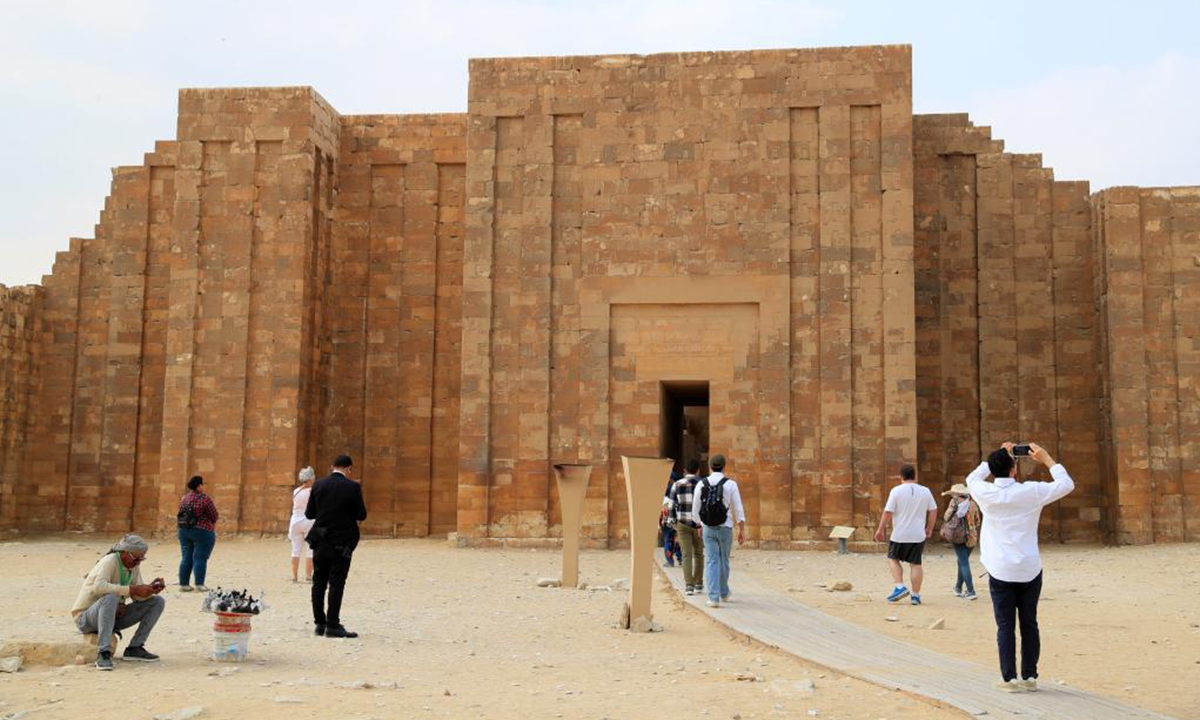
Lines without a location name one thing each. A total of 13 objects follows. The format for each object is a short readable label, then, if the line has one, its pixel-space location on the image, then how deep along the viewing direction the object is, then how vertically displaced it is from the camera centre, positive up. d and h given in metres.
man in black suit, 10.59 -0.70
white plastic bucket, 9.02 -1.42
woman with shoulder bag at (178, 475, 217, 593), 14.16 -0.88
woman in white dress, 15.08 -0.79
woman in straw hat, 13.53 -0.72
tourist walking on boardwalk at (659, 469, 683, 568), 17.31 -1.11
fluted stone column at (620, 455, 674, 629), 11.16 -0.52
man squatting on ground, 8.84 -1.09
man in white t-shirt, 12.98 -0.59
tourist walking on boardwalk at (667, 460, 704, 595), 13.03 -0.70
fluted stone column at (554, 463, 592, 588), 15.17 -0.51
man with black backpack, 12.30 -0.54
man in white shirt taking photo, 7.84 -0.57
